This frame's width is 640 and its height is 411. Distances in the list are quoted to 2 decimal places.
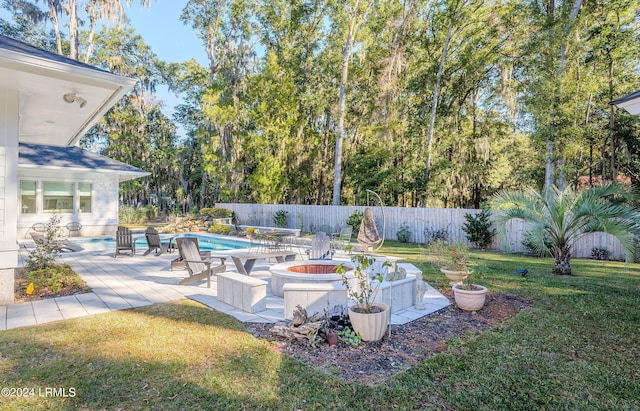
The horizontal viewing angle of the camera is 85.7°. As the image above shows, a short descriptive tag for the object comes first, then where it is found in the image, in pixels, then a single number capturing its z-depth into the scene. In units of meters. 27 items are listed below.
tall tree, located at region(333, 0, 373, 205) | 17.70
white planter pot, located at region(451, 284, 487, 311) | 4.98
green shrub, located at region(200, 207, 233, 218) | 19.36
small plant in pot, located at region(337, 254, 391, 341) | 3.83
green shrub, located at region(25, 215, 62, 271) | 6.49
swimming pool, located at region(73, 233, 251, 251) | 13.24
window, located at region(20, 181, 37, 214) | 13.73
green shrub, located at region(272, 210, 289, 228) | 18.22
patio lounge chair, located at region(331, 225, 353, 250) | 10.61
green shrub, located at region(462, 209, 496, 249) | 12.15
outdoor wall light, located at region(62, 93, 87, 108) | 5.21
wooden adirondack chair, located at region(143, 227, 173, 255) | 9.45
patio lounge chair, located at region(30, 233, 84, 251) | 9.36
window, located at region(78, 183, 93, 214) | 15.31
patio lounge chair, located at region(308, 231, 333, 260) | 8.27
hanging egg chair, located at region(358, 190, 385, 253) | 8.58
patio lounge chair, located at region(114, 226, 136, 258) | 9.64
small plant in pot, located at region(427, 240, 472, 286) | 5.84
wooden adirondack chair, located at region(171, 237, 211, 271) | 7.50
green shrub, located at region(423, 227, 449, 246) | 13.37
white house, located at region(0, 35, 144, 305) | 4.32
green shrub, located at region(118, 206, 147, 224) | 21.98
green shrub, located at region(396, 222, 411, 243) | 14.31
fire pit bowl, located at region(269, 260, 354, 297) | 5.31
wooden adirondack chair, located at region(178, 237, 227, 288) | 6.45
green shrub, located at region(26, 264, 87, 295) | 5.78
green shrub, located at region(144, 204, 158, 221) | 24.95
